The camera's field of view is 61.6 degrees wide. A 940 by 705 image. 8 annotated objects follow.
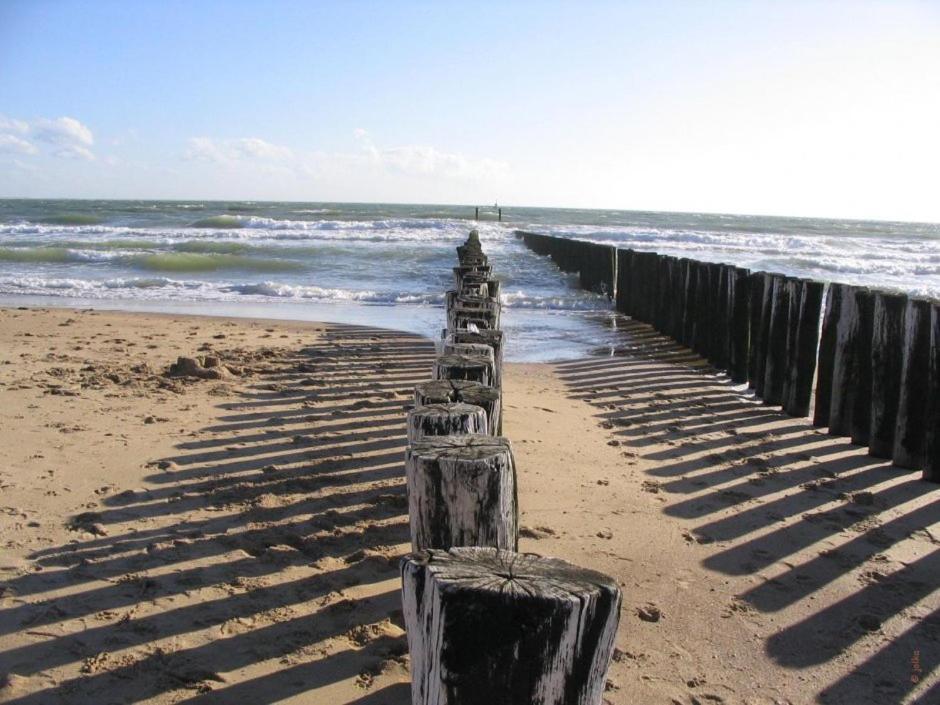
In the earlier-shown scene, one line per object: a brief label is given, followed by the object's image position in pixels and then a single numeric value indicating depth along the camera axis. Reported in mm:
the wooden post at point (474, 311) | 6559
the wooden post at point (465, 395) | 3646
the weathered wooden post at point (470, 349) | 4578
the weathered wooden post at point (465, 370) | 4203
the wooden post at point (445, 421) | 3246
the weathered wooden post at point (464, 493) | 2676
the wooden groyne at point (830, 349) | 5242
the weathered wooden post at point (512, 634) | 1682
